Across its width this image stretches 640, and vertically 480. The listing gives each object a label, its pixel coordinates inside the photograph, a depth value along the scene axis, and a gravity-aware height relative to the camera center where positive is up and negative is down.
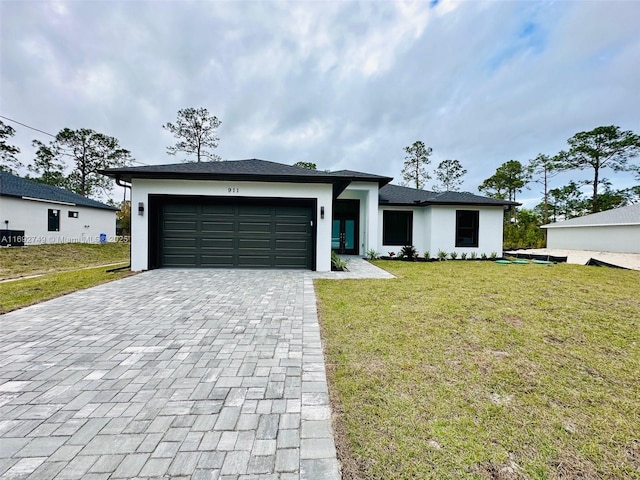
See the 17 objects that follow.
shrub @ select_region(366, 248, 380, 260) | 12.64 -0.83
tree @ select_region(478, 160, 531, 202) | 25.61 +5.35
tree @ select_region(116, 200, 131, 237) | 25.83 +1.36
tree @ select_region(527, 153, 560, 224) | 25.66 +6.28
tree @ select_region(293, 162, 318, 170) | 29.38 +7.48
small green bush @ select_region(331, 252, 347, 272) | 9.01 -0.94
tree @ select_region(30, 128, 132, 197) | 26.38 +7.34
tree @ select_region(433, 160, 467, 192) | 27.12 +6.04
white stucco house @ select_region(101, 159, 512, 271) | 8.40 +0.62
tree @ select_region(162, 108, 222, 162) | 22.77 +8.38
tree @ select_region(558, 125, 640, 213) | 22.55 +7.25
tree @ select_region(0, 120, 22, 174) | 23.55 +7.03
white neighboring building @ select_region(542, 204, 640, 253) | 15.20 +0.40
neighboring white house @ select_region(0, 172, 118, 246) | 15.68 +1.15
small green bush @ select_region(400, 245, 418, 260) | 12.79 -0.77
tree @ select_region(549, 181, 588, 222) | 26.22 +3.48
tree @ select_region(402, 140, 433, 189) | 25.58 +6.77
